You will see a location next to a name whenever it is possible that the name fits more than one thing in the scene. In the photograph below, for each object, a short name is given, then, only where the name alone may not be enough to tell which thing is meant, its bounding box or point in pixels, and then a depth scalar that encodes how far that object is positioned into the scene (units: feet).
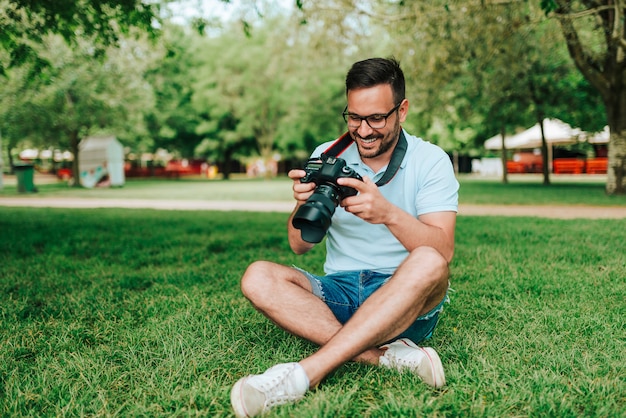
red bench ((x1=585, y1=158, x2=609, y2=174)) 92.30
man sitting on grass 7.11
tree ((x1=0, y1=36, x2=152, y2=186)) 65.16
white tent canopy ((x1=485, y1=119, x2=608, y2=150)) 75.90
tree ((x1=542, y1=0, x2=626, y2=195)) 34.22
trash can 61.00
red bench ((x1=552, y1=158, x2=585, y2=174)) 94.36
